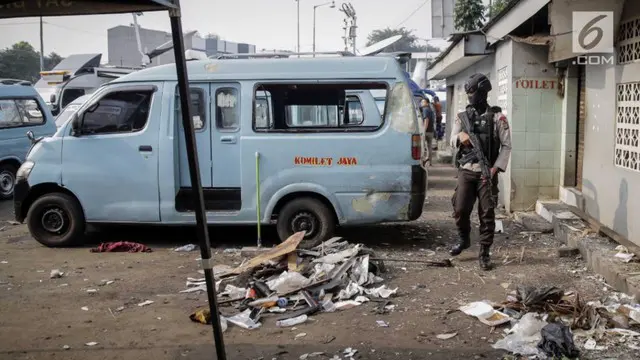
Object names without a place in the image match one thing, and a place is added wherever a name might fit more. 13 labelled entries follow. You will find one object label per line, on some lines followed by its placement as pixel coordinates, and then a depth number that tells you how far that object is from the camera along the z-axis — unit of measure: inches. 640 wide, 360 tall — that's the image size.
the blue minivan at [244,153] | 281.0
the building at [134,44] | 1207.9
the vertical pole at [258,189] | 283.5
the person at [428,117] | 600.4
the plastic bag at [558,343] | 162.7
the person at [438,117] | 754.8
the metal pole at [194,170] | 121.6
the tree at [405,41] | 2444.6
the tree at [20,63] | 1290.6
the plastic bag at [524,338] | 167.8
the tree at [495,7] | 642.8
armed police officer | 255.0
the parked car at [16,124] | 474.9
